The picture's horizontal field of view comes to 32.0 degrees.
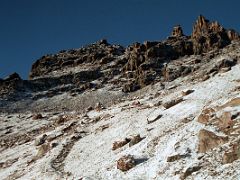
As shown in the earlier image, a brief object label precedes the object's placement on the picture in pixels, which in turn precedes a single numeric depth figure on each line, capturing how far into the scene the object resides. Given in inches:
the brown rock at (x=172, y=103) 1926.7
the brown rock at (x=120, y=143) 1628.9
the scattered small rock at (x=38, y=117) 3545.8
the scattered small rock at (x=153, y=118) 1799.8
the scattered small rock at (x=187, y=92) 2074.3
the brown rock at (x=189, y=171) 1077.4
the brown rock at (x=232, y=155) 1039.7
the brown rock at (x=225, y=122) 1216.8
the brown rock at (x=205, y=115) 1349.7
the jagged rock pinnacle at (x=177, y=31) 6469.0
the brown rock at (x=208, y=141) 1159.0
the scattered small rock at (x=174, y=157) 1196.5
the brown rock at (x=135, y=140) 1558.6
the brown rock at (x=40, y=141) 2290.8
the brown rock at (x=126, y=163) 1301.7
